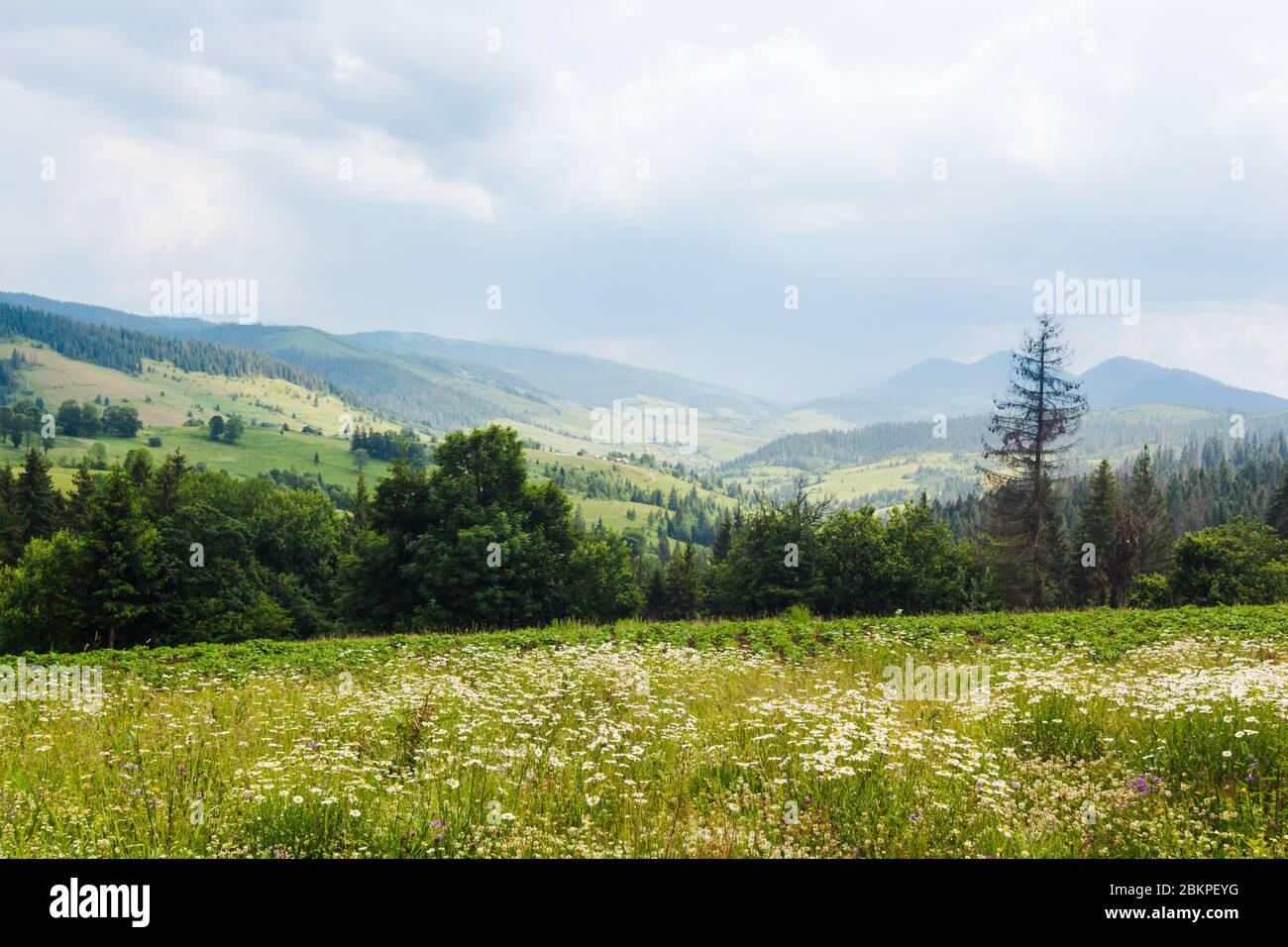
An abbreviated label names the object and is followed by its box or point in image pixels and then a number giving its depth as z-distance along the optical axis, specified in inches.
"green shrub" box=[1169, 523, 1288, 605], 1451.8
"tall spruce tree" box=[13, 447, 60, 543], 2401.6
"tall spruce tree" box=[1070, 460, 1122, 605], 1917.8
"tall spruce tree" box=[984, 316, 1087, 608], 1456.7
